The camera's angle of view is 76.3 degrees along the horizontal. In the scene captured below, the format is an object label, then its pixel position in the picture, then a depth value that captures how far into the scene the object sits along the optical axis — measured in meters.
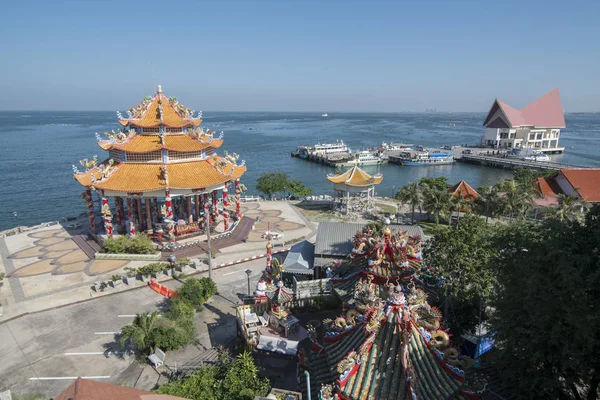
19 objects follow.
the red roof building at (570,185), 41.41
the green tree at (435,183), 43.38
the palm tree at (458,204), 35.62
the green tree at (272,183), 50.62
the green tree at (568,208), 29.19
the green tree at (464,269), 17.00
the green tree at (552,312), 9.73
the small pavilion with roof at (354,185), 42.22
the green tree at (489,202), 35.41
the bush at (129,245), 29.14
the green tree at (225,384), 13.23
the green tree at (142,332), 17.05
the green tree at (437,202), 35.59
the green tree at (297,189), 50.60
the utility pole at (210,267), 24.29
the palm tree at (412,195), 37.81
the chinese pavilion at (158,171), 30.62
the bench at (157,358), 16.95
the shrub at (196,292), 21.17
